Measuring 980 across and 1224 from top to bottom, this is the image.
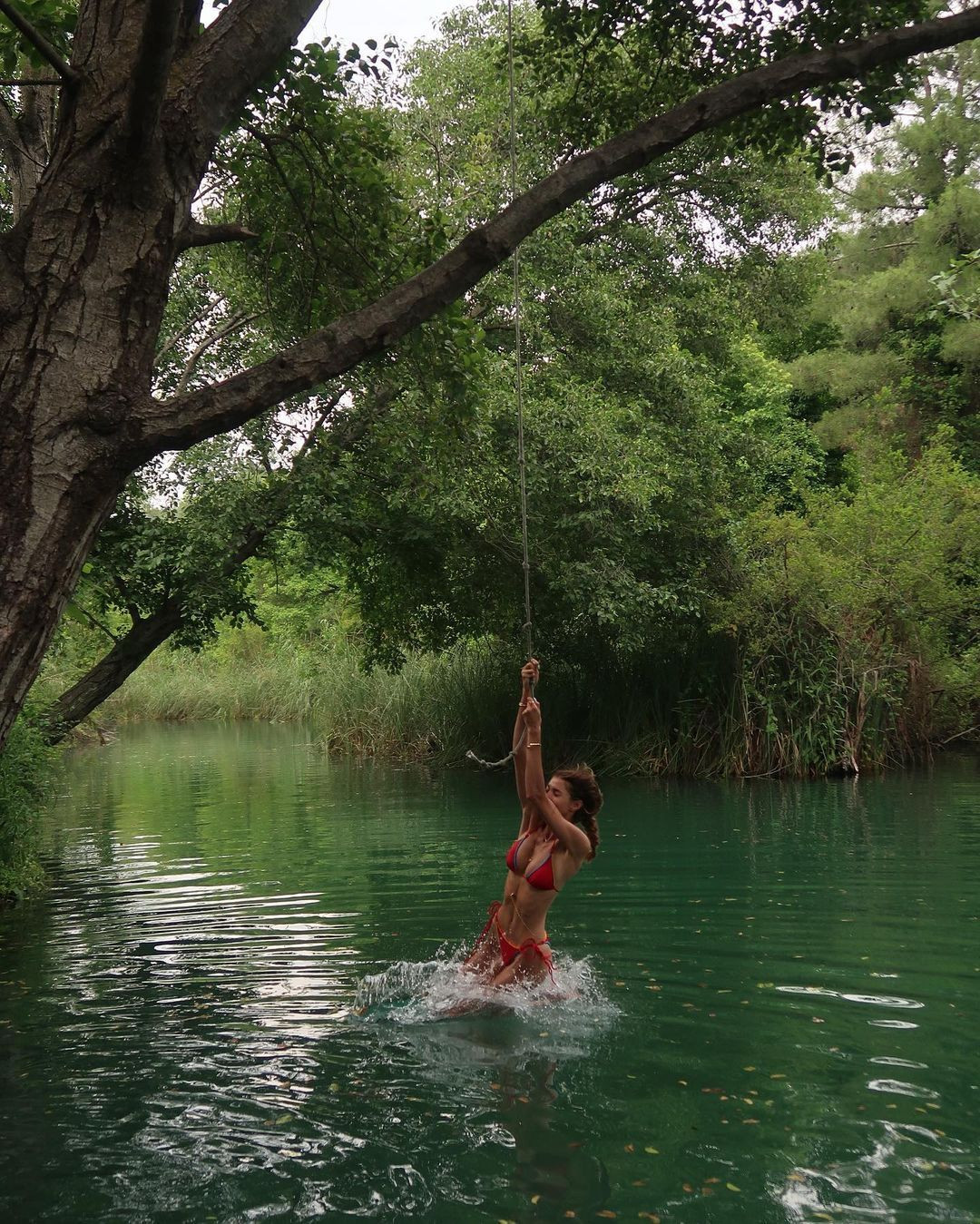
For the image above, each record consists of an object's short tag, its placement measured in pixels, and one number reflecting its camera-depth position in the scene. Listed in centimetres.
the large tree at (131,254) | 382
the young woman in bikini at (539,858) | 674
